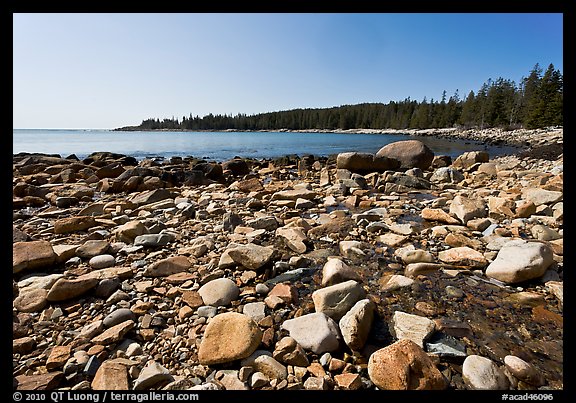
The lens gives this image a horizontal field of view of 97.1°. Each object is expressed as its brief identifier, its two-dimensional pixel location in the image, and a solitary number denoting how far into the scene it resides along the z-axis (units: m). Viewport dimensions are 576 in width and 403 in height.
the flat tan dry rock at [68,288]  2.28
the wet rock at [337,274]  2.56
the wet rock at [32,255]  2.76
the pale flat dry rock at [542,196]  4.33
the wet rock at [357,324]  1.77
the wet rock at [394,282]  2.51
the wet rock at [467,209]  4.08
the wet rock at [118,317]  1.99
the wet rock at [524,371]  1.51
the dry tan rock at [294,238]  3.40
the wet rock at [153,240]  3.48
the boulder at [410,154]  11.98
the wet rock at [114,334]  1.81
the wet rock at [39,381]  1.47
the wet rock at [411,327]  1.83
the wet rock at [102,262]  2.95
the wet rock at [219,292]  2.31
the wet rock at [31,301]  2.19
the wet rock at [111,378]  1.45
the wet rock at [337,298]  2.09
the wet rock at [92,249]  3.19
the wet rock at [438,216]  4.14
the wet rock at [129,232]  3.69
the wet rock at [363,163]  11.07
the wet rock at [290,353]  1.62
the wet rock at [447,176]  8.45
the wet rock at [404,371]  1.44
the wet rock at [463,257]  2.82
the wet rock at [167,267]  2.75
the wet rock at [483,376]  1.49
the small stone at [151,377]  1.44
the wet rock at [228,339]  1.63
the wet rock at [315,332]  1.73
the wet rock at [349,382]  1.49
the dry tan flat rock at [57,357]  1.61
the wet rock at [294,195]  6.06
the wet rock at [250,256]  2.85
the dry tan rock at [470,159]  12.64
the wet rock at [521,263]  2.43
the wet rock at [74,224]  4.07
